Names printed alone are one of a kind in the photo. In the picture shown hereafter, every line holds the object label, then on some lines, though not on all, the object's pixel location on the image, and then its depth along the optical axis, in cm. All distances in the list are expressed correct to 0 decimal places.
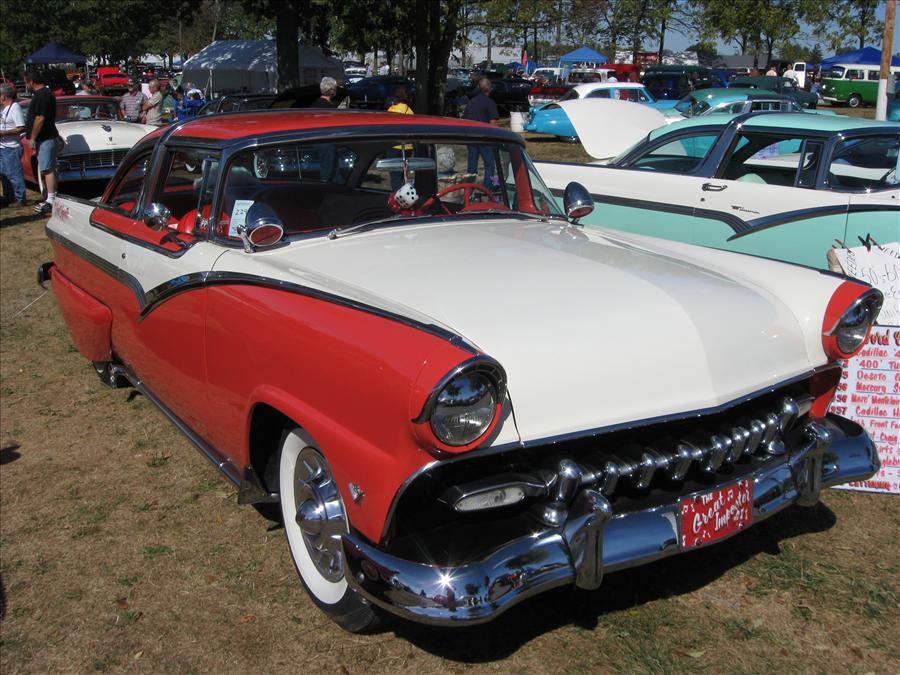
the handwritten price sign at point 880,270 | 441
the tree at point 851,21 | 4616
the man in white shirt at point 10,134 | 1100
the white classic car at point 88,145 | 1133
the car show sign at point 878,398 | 383
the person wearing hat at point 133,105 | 1600
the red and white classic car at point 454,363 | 235
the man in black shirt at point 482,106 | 1213
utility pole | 1155
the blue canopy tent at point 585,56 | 3859
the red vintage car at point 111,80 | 3393
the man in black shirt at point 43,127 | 1020
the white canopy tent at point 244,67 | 2723
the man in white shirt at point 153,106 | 1538
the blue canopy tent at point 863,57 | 3522
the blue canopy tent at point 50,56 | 3628
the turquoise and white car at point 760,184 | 549
